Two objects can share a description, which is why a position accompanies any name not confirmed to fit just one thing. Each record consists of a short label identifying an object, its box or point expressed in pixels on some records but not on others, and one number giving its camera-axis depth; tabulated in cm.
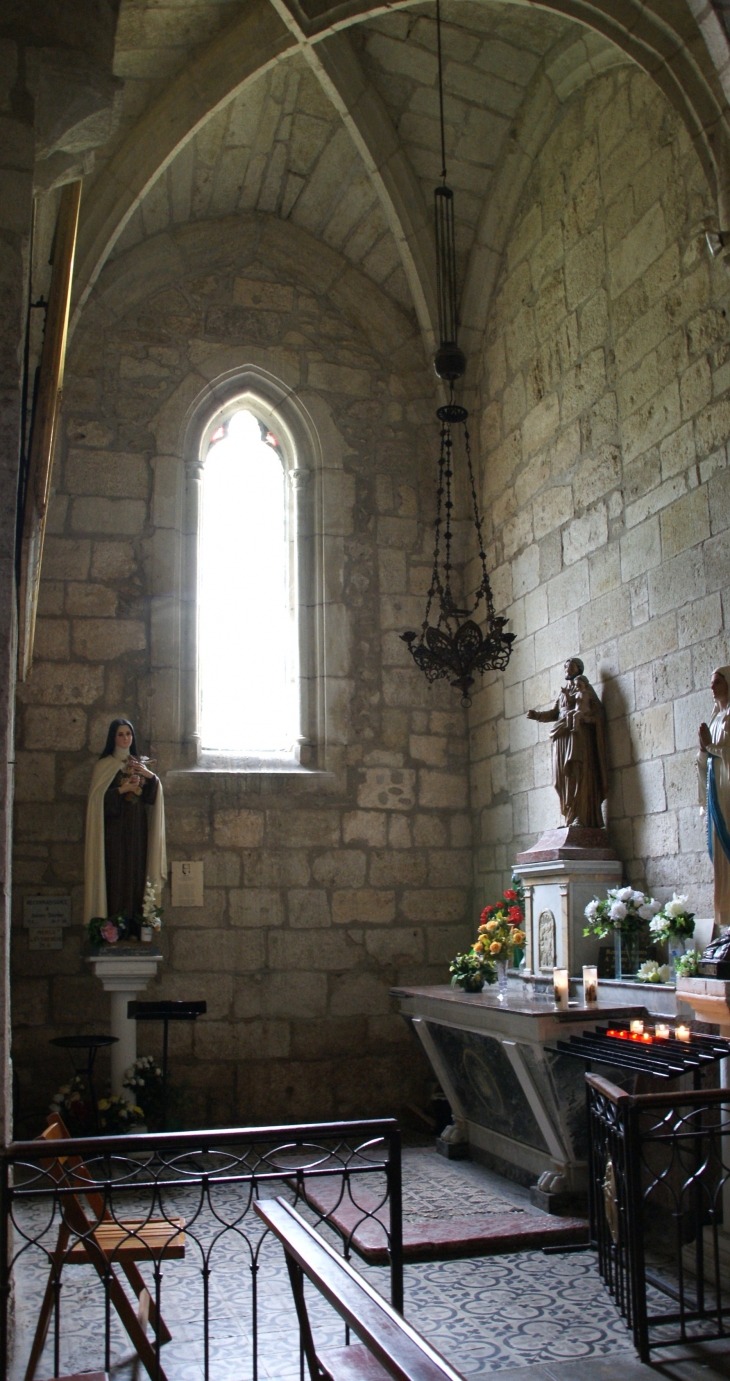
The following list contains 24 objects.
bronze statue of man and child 595
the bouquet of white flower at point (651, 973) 511
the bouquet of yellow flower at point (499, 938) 602
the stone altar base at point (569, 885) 572
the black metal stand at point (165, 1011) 620
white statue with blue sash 455
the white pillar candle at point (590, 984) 517
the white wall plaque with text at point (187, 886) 731
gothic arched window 798
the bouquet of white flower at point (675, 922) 500
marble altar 484
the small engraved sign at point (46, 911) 696
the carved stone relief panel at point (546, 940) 589
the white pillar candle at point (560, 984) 514
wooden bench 178
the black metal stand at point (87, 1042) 609
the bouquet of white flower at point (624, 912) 533
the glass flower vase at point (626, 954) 546
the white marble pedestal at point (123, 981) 635
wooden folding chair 302
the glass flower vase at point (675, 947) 504
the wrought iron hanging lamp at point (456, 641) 634
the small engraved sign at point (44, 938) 693
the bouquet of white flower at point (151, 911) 654
